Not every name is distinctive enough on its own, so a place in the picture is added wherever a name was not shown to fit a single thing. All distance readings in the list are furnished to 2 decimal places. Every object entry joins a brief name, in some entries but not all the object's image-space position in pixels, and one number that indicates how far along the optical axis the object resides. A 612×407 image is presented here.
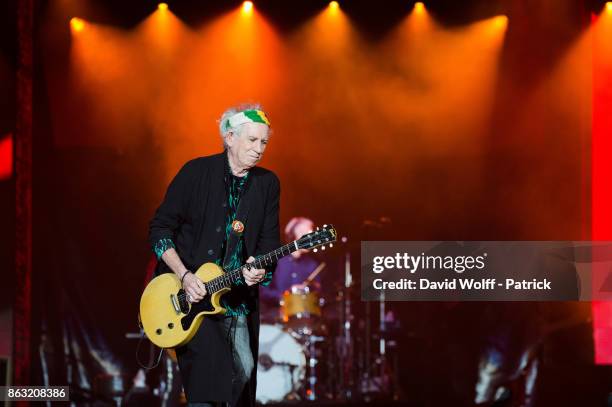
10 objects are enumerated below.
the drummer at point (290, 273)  18.47
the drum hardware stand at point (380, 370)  17.84
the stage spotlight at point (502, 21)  17.95
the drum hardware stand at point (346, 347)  17.80
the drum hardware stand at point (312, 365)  17.67
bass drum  17.59
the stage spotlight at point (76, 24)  17.94
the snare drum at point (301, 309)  17.64
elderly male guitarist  8.61
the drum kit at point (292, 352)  17.61
